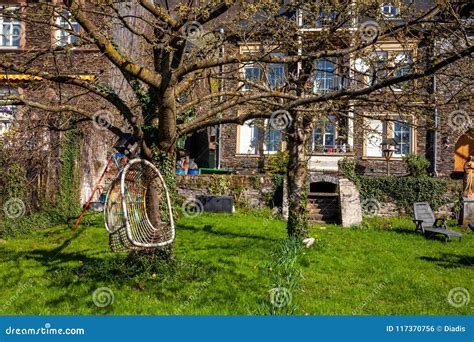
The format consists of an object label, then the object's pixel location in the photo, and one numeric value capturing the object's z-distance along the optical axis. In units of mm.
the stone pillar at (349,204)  15805
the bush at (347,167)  18925
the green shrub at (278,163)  19467
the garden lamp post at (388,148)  20103
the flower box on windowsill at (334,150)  21891
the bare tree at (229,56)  6926
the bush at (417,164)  19984
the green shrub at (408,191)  18141
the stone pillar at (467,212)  15555
